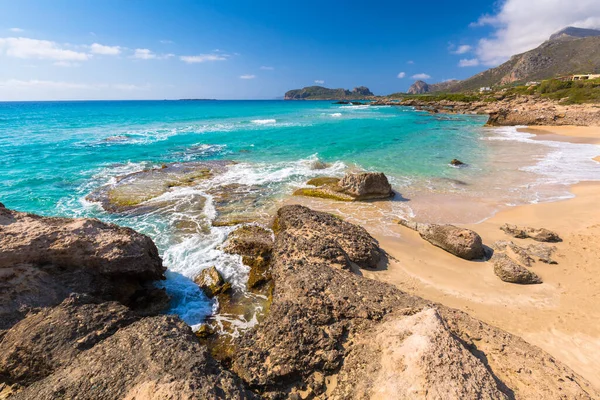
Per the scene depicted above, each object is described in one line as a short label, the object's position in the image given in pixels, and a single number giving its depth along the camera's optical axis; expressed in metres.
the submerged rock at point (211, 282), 8.27
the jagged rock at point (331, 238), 8.11
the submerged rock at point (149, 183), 15.51
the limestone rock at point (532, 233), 10.48
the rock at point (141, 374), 3.77
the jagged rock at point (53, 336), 4.55
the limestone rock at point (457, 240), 9.52
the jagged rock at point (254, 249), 8.80
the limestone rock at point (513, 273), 8.34
